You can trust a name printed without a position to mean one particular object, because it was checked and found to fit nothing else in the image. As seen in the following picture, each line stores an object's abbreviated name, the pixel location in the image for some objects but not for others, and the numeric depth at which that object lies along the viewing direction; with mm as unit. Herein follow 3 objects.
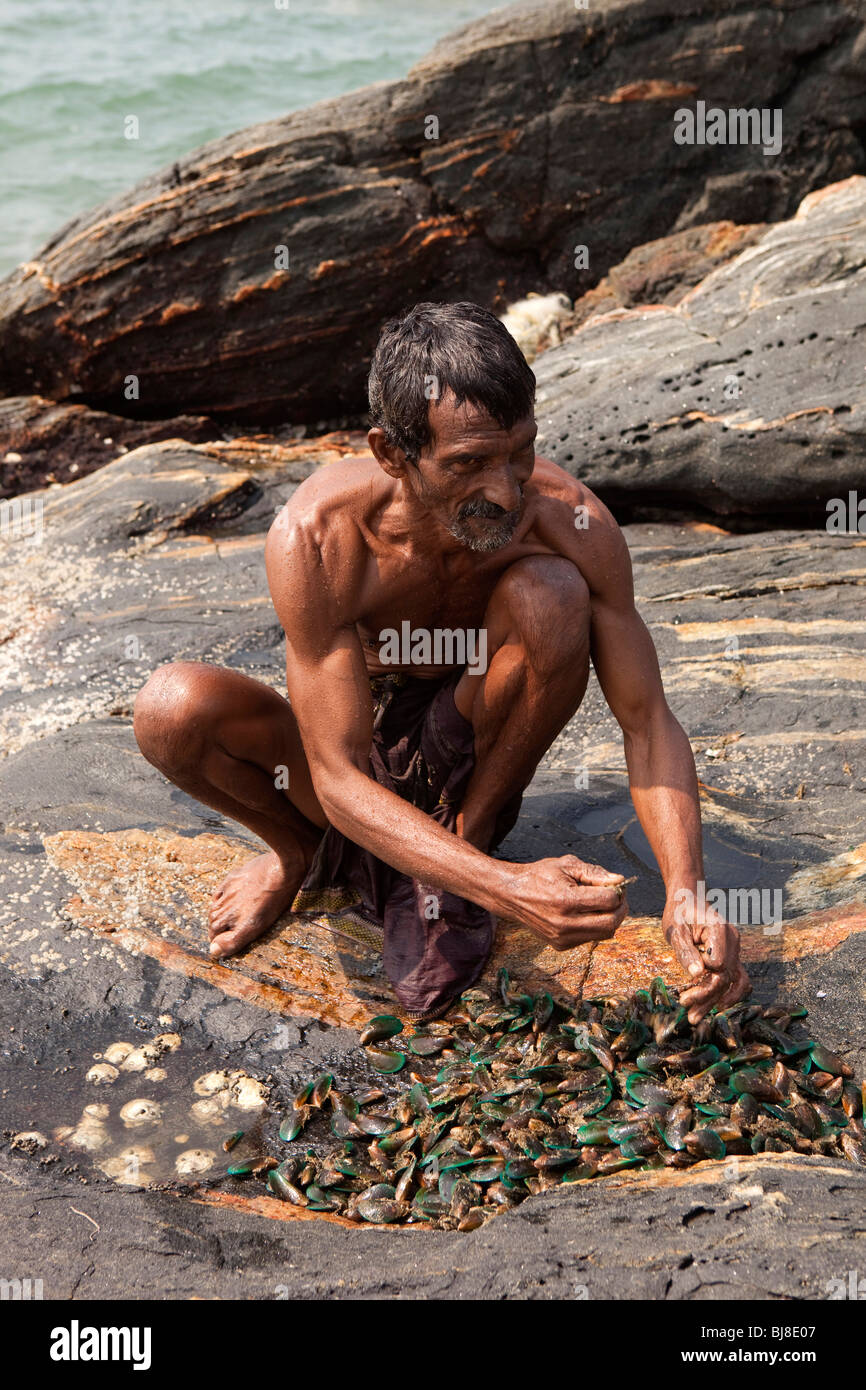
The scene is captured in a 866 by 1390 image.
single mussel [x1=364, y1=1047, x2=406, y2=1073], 3479
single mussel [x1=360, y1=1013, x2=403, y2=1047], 3564
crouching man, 3061
